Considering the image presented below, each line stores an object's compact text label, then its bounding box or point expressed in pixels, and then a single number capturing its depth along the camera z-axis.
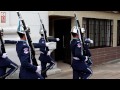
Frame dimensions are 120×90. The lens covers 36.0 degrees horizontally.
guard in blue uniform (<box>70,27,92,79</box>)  4.78
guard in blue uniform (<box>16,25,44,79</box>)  3.80
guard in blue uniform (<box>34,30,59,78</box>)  5.59
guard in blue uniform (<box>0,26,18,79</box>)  4.54
